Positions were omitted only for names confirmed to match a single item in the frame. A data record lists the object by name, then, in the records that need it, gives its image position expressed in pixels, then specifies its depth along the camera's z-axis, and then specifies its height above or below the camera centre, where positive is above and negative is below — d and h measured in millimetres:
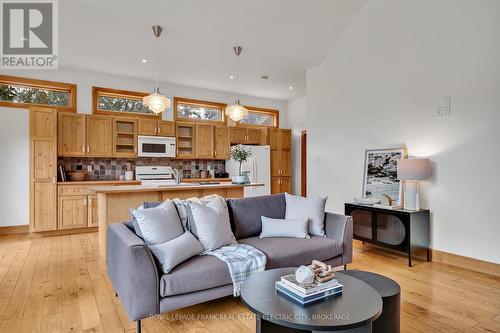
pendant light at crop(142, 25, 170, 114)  3916 +862
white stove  5965 -137
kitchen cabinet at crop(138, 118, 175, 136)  5836 +792
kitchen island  3584 -400
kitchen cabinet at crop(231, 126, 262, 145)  6912 +738
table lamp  3586 -121
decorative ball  1645 -609
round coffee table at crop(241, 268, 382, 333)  1403 -727
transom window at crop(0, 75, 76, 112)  5027 +1312
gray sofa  1982 -766
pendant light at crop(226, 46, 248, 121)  4500 +832
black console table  3545 -789
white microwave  5793 +409
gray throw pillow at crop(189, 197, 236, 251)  2557 -519
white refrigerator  6617 -38
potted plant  4508 +202
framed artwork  4074 -122
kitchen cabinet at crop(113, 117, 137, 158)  5660 +577
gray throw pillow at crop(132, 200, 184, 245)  2300 -461
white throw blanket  2314 -756
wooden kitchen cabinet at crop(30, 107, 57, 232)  4789 -36
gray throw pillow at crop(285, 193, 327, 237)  3148 -487
